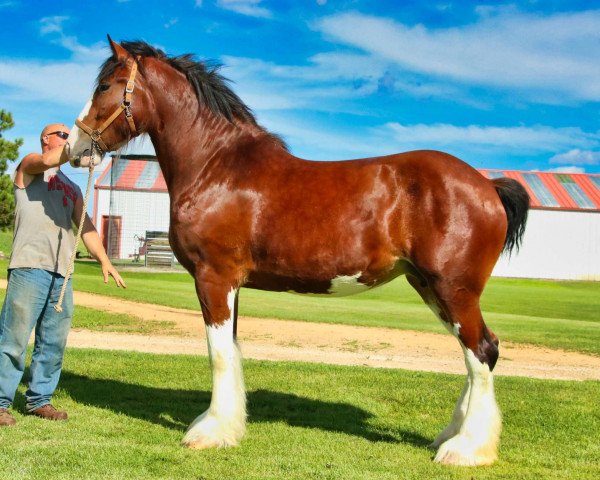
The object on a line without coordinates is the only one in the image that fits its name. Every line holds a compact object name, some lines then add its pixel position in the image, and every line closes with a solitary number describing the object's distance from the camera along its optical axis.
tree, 25.02
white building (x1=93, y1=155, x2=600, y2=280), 39.97
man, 5.14
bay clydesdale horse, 4.46
